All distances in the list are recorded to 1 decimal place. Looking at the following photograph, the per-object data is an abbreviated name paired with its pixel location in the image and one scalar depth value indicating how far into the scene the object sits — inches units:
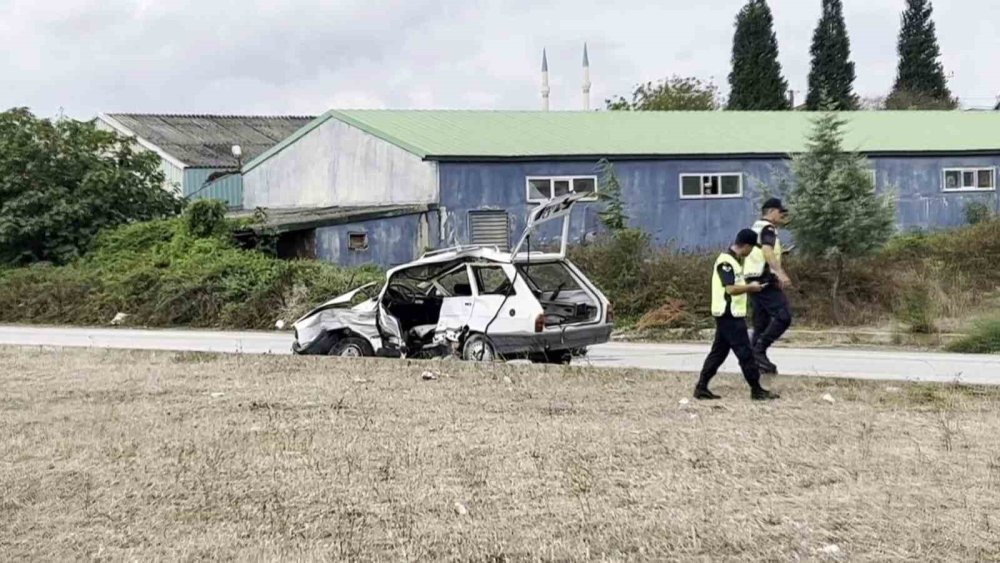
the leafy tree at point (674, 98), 2568.9
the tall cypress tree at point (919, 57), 2992.1
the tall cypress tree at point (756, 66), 2645.2
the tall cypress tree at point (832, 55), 2839.6
